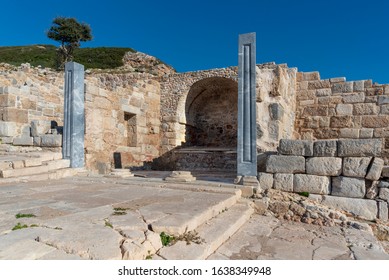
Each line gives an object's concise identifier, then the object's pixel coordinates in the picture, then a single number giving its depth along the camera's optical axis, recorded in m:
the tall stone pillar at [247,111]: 4.68
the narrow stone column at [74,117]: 6.42
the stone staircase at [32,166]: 5.13
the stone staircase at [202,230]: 2.22
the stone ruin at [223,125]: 4.26
